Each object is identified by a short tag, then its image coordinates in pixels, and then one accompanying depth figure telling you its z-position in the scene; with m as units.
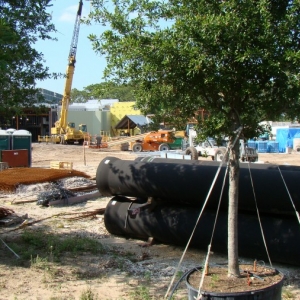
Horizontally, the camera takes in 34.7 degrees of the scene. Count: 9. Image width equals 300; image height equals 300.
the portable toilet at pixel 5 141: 23.11
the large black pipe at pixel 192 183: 7.01
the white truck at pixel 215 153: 23.75
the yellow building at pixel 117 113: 66.68
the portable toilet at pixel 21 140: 23.58
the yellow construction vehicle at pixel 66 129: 47.72
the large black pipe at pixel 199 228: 6.86
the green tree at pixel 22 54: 7.05
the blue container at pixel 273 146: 41.53
